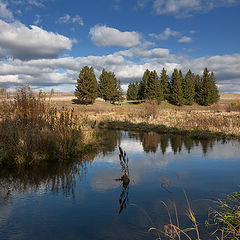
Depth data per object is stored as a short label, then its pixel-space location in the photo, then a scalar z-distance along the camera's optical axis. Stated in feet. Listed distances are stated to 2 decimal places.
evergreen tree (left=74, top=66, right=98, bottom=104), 168.66
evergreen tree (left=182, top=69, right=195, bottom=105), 186.80
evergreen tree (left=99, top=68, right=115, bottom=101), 192.13
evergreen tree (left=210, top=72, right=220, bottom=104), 192.19
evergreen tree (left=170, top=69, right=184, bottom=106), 182.29
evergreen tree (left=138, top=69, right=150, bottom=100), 196.68
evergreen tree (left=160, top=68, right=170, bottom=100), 195.97
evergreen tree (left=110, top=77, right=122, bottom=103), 199.33
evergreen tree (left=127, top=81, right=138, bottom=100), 242.99
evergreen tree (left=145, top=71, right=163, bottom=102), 178.81
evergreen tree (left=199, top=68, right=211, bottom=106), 188.75
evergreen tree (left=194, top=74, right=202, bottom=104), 196.19
